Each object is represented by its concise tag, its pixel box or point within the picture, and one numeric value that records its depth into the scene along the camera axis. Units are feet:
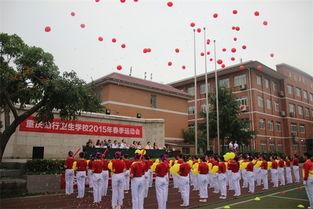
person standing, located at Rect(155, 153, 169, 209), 32.68
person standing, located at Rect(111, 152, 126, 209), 35.04
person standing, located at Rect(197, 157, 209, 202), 41.11
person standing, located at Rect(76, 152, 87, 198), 42.27
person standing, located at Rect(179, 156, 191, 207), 36.27
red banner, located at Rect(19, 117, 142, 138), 64.52
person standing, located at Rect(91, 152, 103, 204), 38.83
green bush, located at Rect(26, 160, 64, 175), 47.96
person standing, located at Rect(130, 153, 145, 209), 31.30
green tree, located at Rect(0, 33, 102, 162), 43.80
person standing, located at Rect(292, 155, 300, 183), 62.67
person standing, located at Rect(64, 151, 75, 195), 44.24
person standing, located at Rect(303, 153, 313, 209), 34.17
